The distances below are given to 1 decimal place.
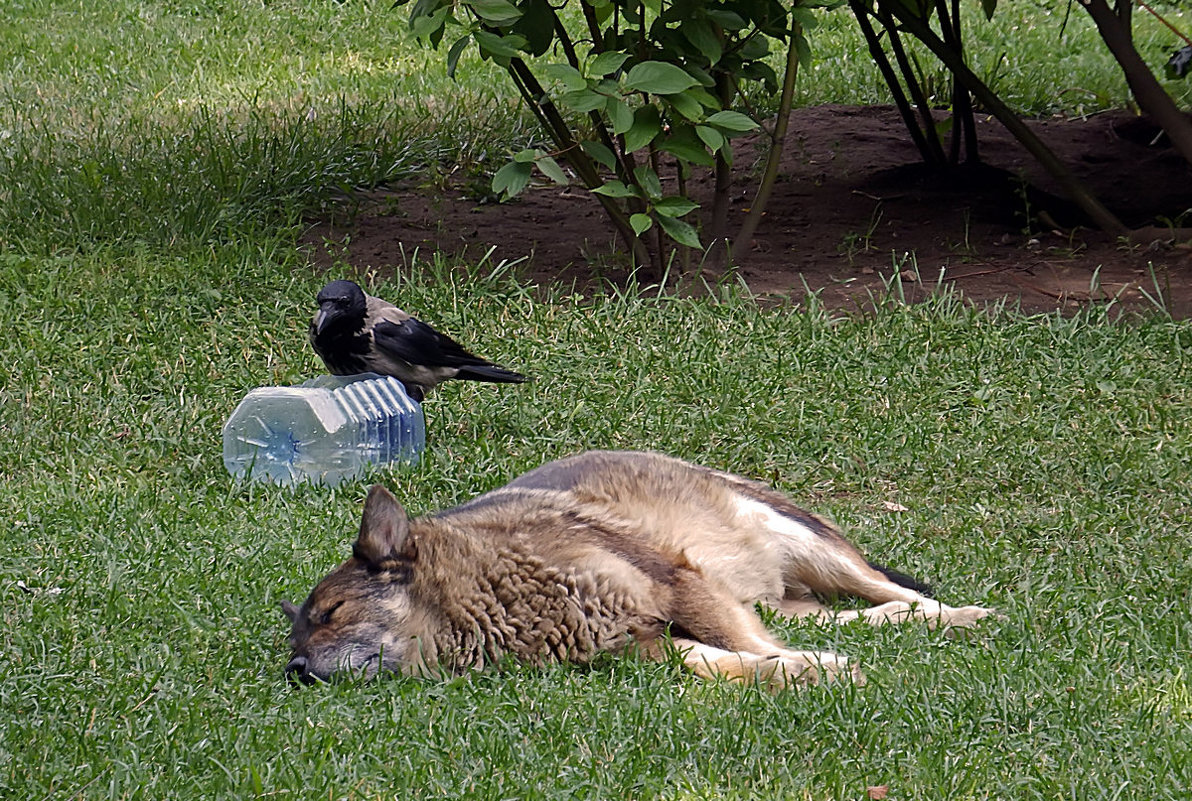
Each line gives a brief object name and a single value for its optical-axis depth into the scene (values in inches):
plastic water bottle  434.3
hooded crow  451.2
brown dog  286.2
